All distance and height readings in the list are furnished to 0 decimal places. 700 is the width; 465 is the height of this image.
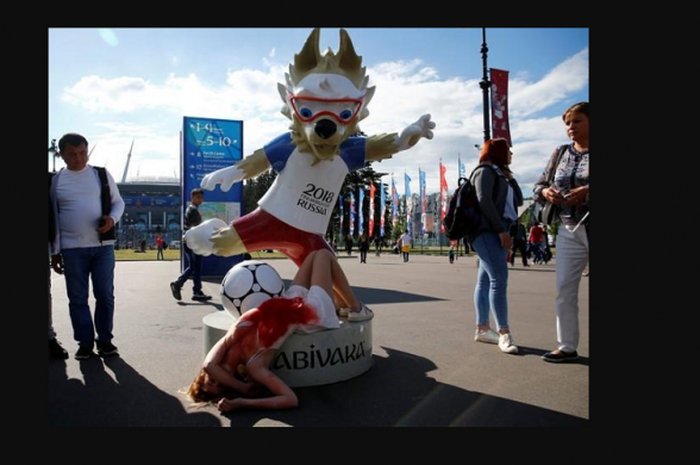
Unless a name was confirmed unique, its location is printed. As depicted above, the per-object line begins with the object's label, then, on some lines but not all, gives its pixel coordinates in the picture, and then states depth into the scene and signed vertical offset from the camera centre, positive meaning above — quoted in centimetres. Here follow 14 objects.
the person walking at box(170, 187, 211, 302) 722 -46
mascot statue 359 +66
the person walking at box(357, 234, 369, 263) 2149 -47
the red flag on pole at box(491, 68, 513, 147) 1091 +312
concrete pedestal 316 -82
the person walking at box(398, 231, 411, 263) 2169 -53
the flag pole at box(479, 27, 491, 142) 1181 +373
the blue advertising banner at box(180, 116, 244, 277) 1095 +195
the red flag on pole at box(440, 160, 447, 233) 2511 +258
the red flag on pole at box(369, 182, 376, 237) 2751 +159
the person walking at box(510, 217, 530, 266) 1597 -30
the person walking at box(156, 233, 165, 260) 2520 -30
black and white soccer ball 338 -37
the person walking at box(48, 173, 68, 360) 375 -2
